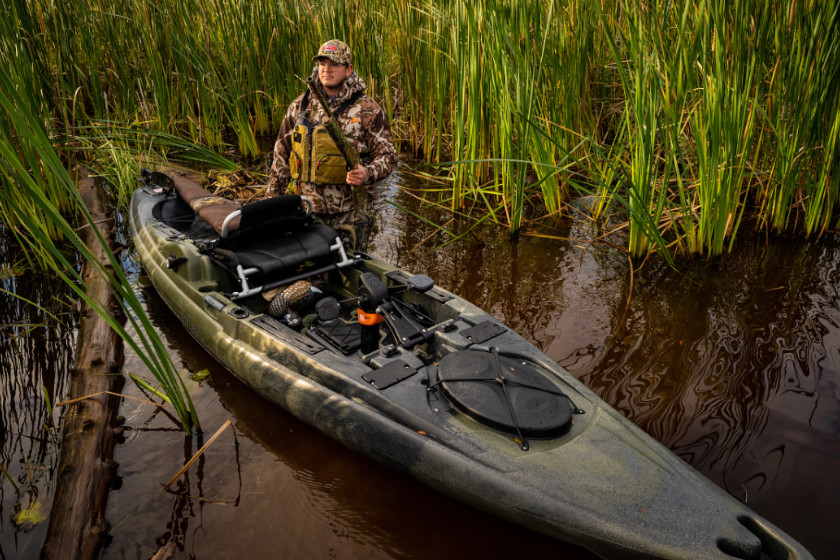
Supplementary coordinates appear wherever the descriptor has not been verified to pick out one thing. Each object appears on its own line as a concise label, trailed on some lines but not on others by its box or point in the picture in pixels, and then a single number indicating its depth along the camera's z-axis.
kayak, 2.28
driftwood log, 2.31
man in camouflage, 4.29
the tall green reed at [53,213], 1.53
